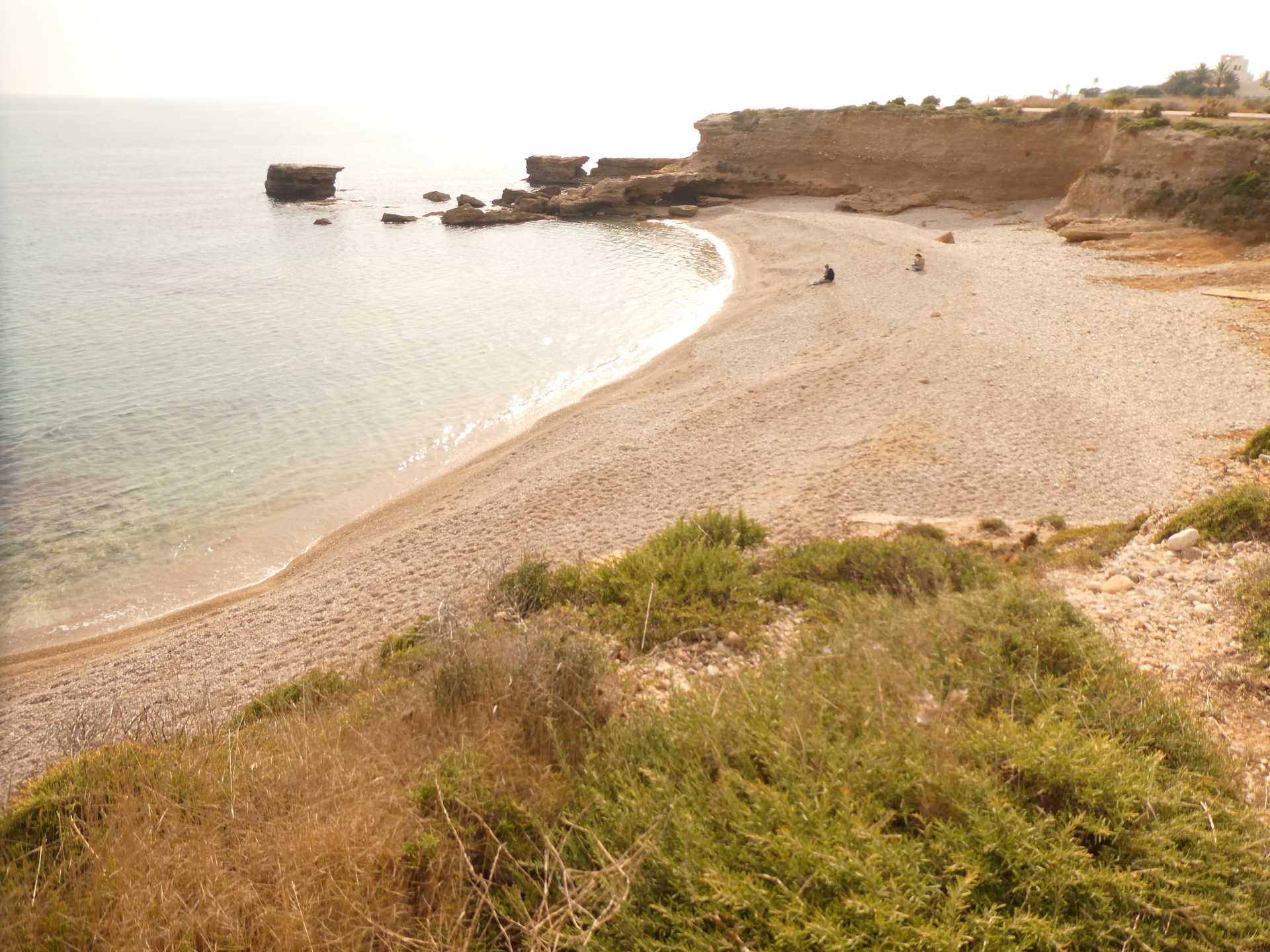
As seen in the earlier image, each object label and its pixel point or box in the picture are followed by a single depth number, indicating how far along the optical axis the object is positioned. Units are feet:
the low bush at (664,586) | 23.12
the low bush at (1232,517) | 25.59
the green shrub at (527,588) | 26.55
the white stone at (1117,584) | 23.32
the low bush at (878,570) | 24.39
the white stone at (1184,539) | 25.54
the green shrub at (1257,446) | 37.06
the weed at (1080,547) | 26.81
